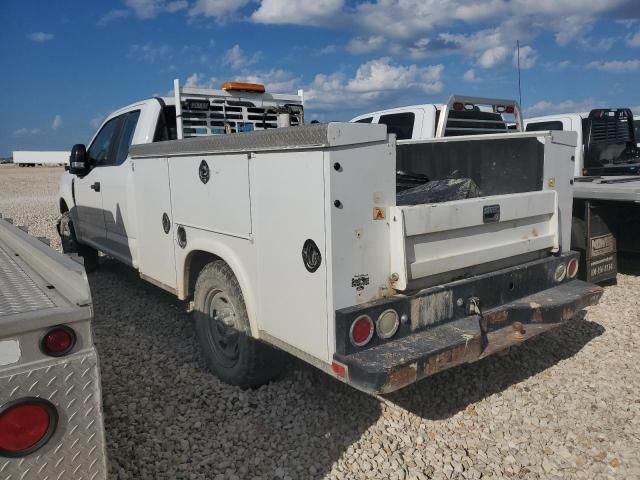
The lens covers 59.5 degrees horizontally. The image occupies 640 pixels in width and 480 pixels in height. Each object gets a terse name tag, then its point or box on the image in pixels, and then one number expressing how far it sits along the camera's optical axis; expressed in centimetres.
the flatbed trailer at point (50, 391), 177
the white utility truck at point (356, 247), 279
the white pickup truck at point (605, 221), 587
